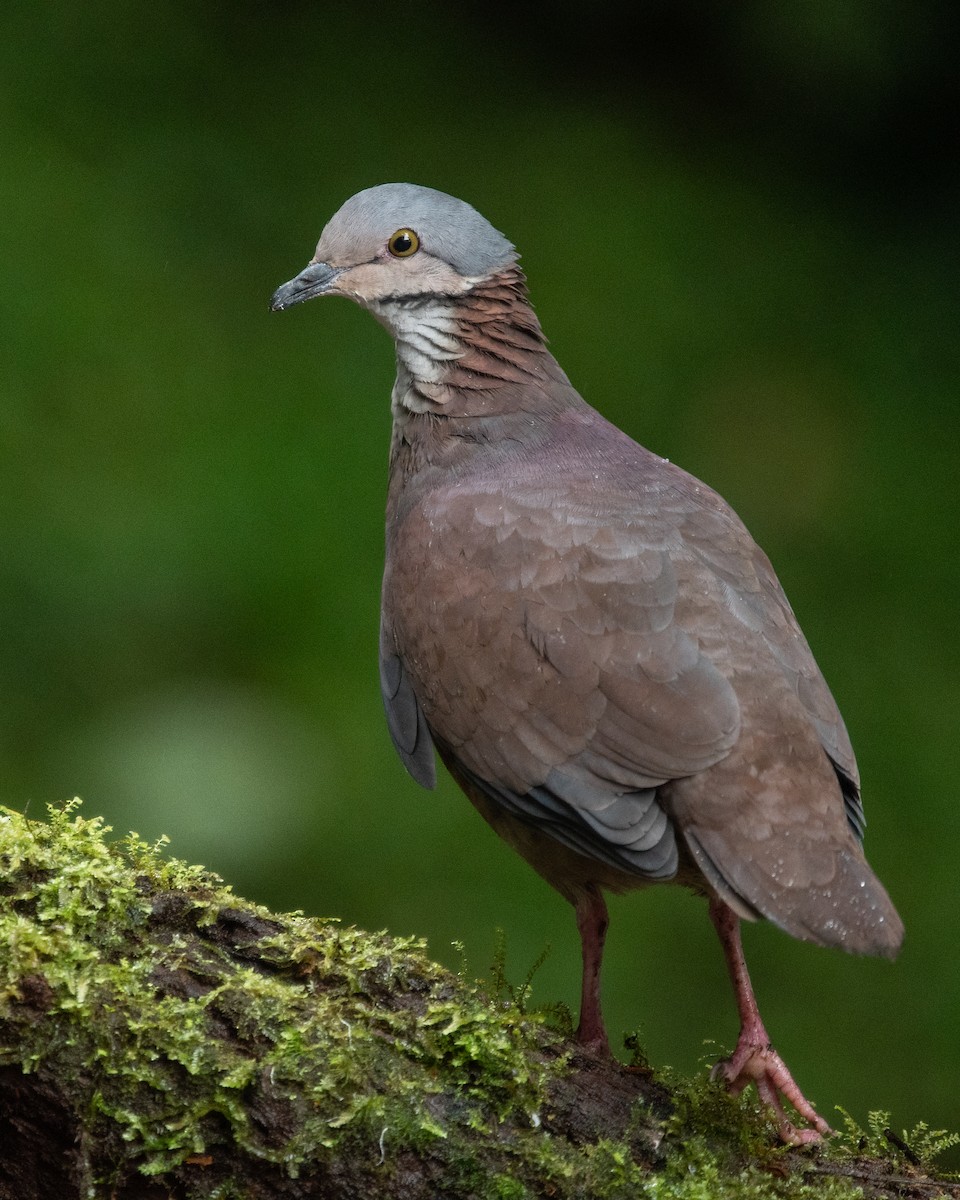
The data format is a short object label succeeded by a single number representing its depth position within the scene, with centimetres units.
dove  672
